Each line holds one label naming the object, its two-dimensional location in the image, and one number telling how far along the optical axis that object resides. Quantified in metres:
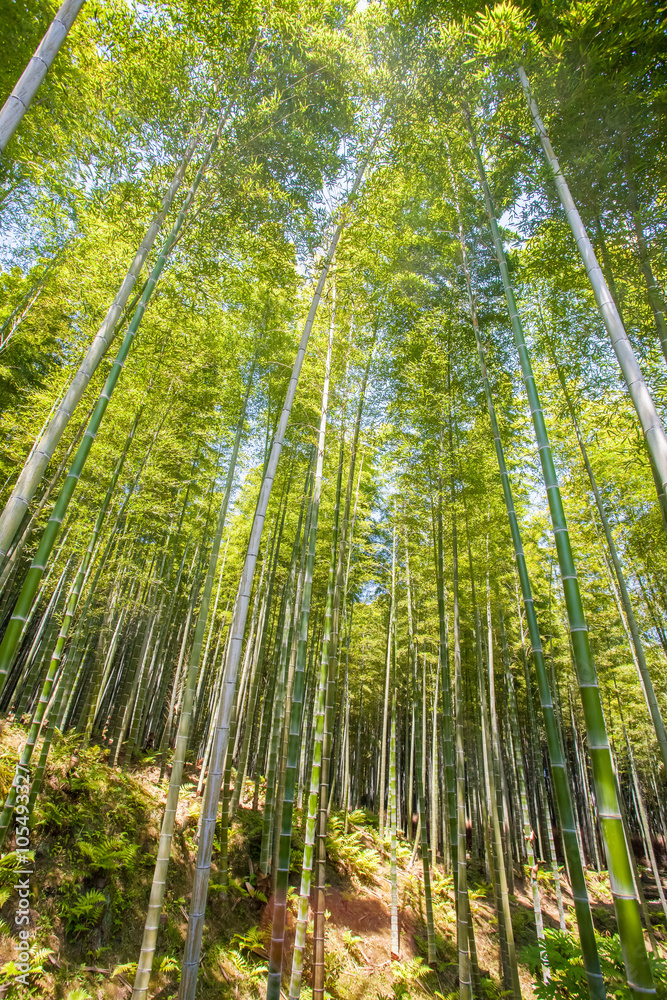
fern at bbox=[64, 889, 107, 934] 3.49
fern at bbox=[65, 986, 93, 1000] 2.74
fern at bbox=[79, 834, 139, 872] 3.93
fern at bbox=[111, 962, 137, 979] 3.36
